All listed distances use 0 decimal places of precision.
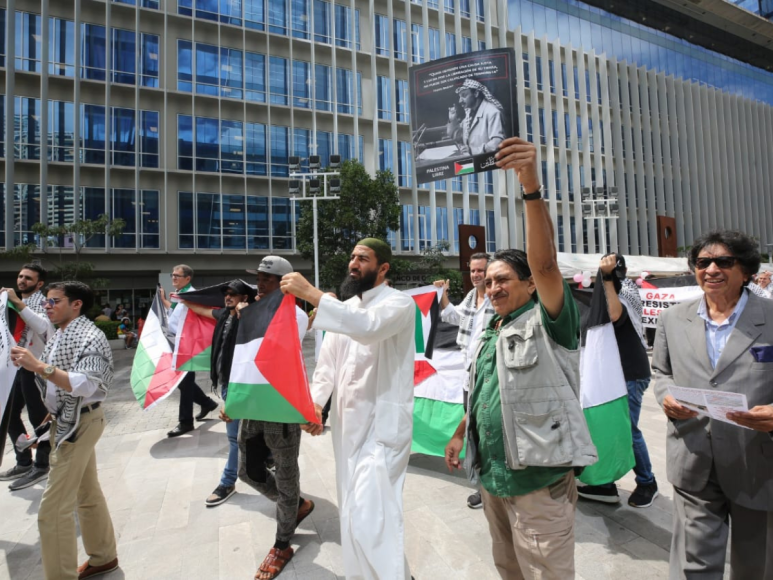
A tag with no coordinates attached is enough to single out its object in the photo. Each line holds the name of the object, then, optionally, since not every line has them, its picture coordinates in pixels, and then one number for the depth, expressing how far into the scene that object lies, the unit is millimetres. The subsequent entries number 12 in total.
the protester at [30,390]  4477
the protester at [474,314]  3870
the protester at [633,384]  3756
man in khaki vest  1885
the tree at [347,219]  19578
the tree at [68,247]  17891
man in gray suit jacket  2043
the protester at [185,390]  5645
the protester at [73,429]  2720
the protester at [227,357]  3914
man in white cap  3117
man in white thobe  2266
